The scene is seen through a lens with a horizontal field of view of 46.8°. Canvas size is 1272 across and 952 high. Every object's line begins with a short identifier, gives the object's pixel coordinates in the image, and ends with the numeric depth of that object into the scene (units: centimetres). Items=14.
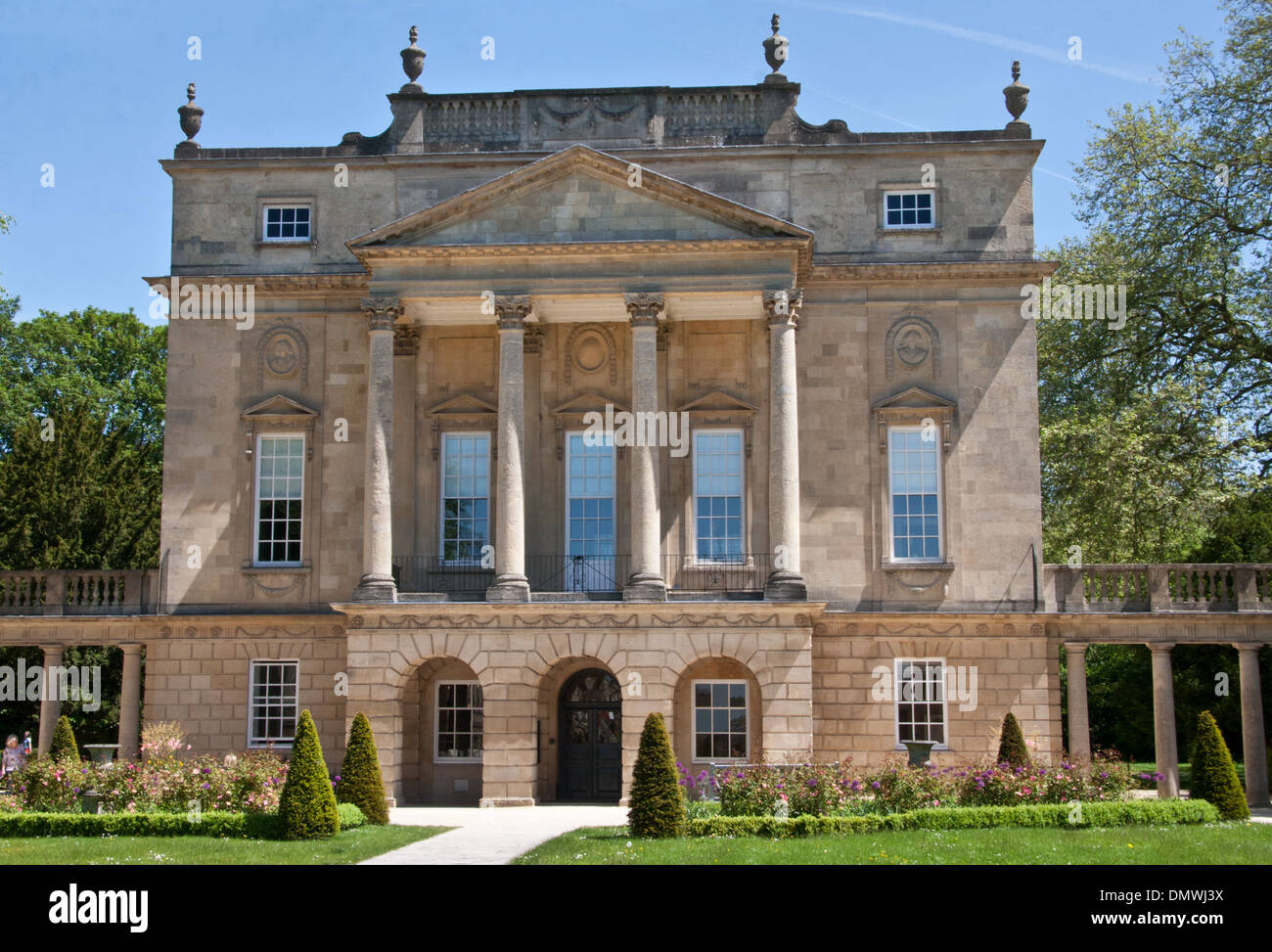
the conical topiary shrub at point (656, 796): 2584
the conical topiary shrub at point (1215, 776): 2928
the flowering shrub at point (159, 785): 2838
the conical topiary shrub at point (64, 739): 3347
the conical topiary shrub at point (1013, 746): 3111
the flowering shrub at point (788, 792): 2731
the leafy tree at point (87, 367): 5794
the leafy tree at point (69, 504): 4347
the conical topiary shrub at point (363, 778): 2873
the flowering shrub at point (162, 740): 3128
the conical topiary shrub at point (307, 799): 2597
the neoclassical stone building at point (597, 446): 3516
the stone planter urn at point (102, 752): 3247
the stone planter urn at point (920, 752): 3256
